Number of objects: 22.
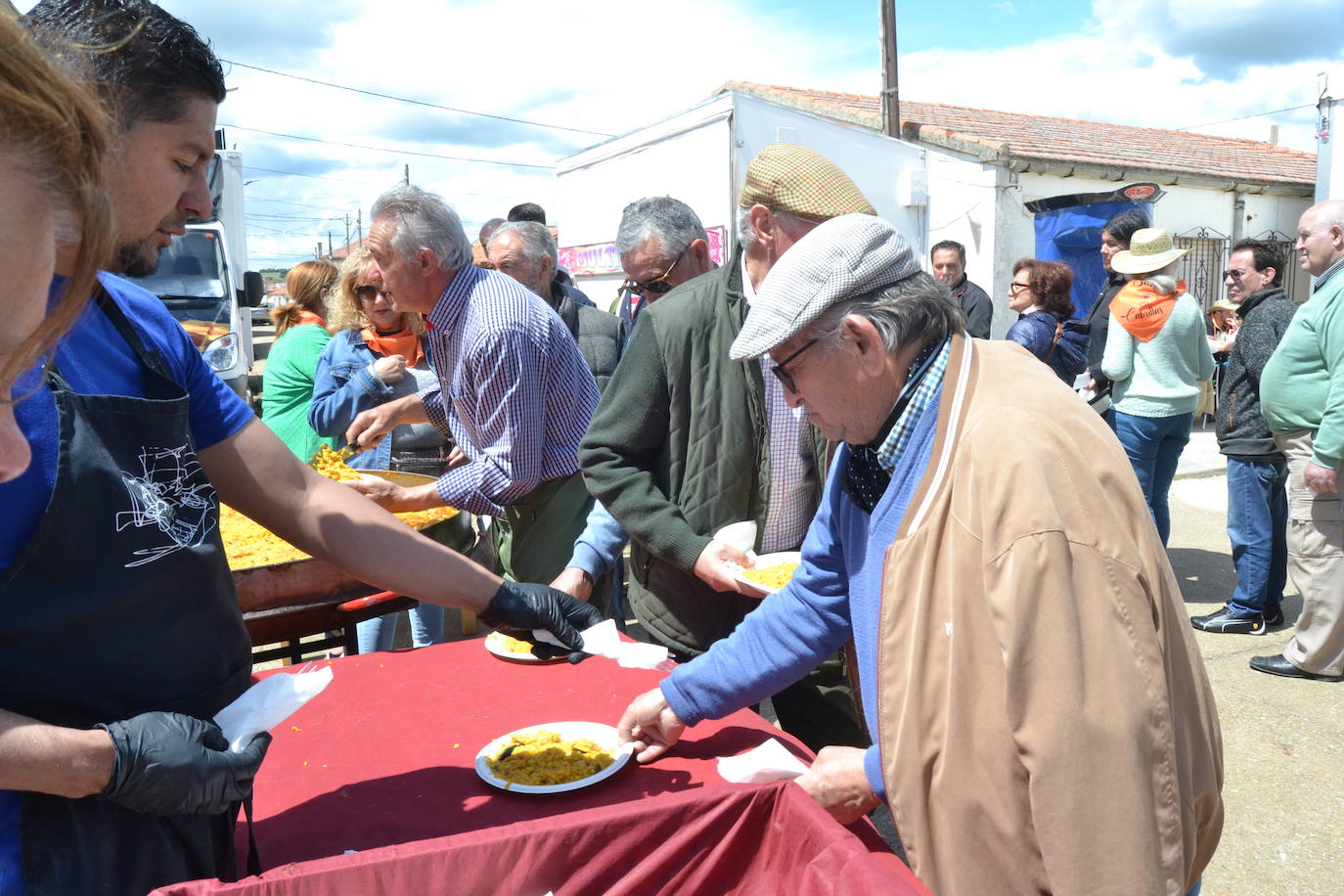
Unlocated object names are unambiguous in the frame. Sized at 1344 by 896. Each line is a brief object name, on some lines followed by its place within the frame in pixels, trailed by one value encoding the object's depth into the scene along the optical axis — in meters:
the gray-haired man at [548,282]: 4.98
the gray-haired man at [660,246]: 4.06
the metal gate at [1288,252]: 15.09
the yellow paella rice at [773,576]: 2.23
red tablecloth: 1.26
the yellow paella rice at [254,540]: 2.58
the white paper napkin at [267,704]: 1.31
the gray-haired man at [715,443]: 2.52
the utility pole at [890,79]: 13.32
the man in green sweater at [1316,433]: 4.17
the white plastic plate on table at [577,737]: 1.59
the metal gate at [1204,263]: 14.64
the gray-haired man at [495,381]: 3.03
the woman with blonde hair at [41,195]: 0.69
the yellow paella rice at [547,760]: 1.63
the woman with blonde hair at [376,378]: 4.25
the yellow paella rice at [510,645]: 2.24
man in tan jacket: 1.20
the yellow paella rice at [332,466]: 3.54
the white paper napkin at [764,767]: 1.56
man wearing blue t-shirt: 1.12
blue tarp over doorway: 13.12
